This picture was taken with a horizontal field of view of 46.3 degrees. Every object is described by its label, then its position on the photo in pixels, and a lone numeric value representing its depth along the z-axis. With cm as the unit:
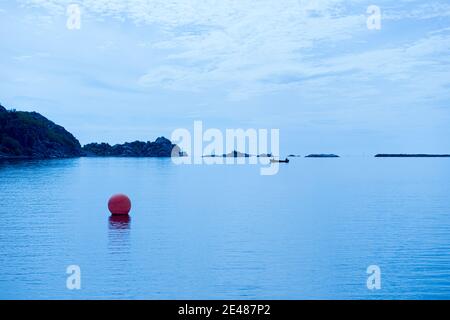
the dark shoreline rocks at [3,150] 19538
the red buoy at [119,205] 3872
